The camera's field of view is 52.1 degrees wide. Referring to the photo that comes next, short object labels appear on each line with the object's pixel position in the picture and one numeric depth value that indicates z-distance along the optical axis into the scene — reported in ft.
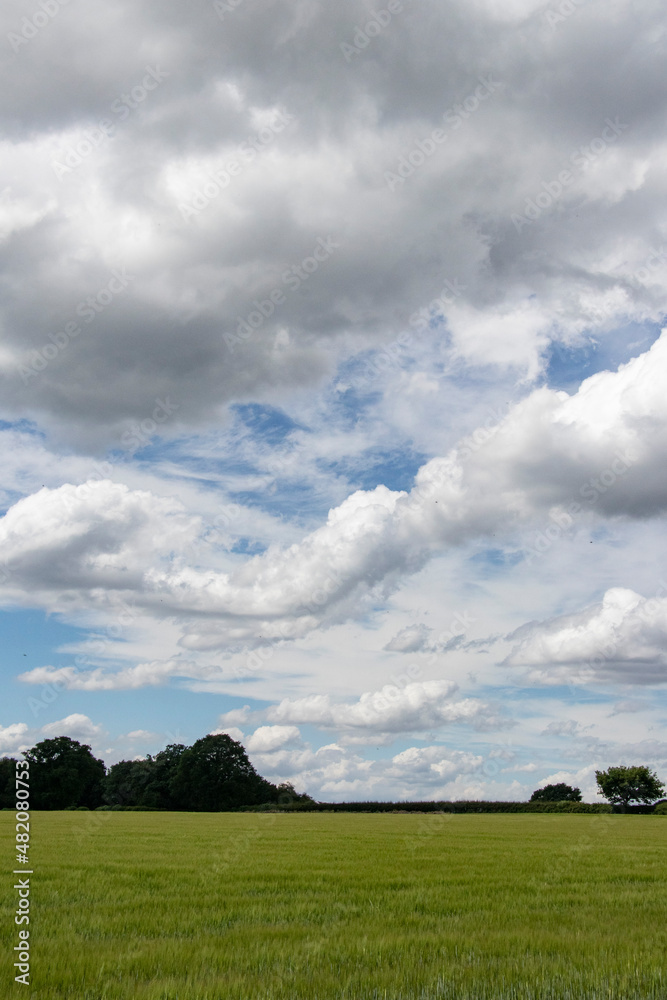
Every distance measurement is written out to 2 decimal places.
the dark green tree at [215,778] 431.02
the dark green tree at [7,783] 439.63
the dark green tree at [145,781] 440.04
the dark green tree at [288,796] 450.71
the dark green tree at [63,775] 439.63
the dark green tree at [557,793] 578.66
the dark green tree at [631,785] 472.03
